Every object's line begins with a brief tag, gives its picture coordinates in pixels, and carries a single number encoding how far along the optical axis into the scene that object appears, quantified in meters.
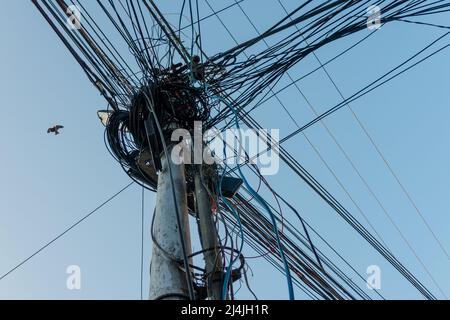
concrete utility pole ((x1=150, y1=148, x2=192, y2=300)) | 2.47
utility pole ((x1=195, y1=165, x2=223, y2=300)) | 2.52
